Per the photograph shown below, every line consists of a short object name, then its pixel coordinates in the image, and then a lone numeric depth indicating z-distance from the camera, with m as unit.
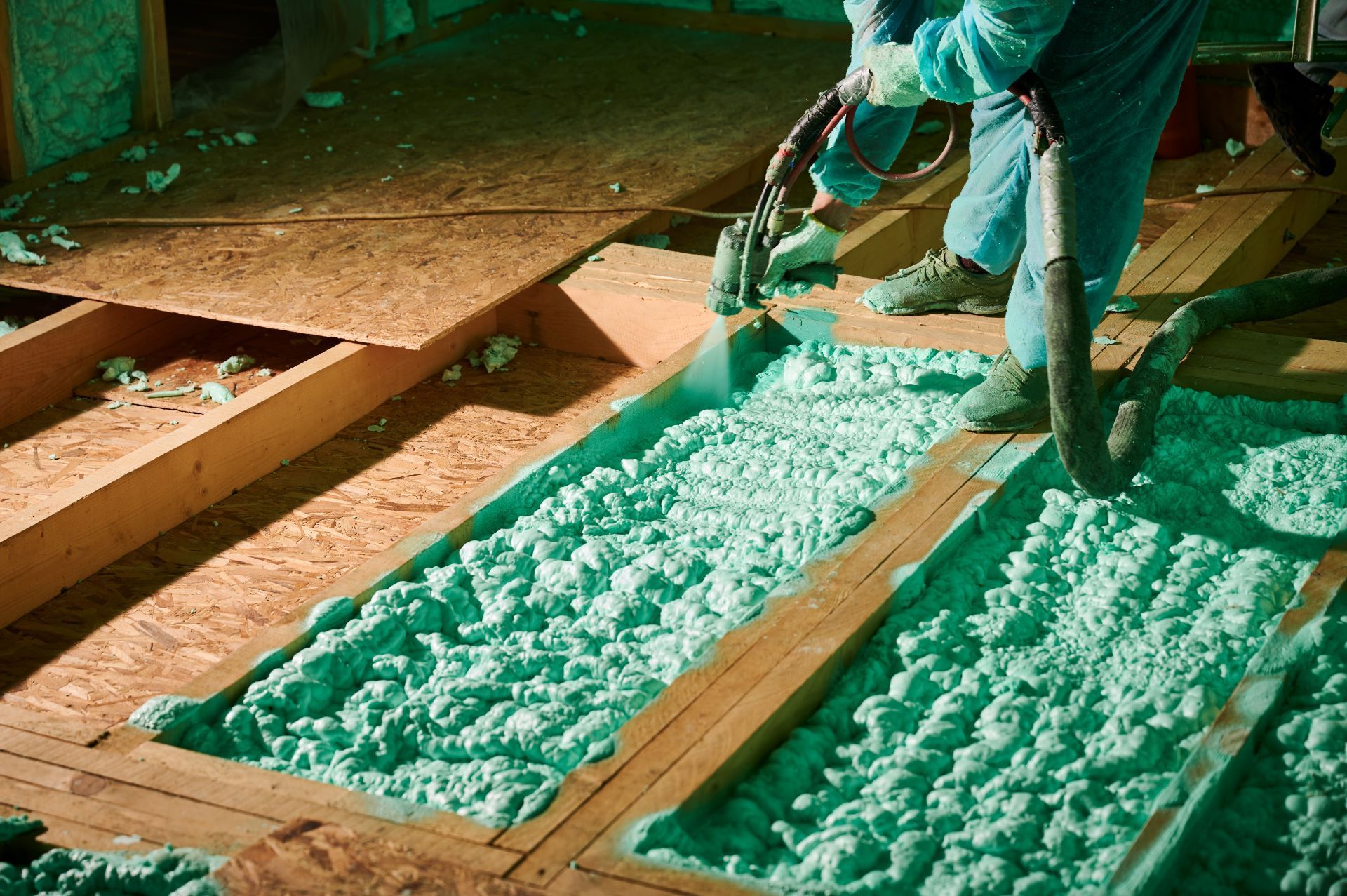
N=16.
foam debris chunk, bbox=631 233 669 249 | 3.73
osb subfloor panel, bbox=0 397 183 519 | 2.71
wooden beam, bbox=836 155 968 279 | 3.46
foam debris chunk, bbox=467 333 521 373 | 3.27
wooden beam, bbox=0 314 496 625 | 2.34
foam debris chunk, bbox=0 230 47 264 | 3.32
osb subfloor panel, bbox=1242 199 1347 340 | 3.27
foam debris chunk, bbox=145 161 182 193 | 3.88
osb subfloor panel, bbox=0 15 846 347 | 3.17
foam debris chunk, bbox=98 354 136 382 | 3.14
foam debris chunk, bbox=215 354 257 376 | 3.17
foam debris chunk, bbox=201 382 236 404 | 3.02
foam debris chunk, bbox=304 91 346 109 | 4.68
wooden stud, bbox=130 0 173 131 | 4.28
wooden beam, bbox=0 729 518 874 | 1.56
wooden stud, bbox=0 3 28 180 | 3.83
